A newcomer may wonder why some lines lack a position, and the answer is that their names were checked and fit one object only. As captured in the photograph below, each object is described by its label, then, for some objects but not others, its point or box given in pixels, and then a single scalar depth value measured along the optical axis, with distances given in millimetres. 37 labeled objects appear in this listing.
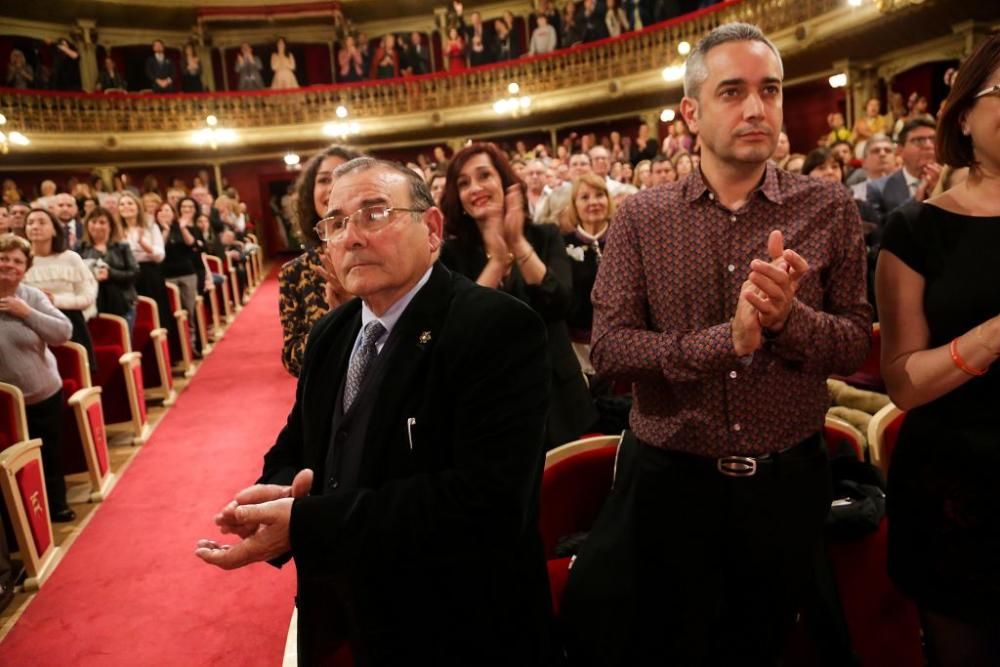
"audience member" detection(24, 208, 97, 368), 3982
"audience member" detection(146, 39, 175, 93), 15633
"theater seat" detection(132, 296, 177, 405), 5352
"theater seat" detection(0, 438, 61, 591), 2725
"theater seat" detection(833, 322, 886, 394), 2594
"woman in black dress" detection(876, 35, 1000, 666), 1203
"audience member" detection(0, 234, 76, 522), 3100
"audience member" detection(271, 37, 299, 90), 16484
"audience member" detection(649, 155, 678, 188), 5340
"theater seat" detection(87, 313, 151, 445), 4465
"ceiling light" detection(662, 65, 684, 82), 11266
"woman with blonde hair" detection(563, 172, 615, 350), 3039
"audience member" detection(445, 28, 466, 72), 15188
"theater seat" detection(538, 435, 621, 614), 1929
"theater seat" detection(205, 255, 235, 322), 8234
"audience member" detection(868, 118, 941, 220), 3252
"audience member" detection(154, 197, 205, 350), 6473
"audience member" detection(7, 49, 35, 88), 14359
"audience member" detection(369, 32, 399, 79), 16156
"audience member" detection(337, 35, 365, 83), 16234
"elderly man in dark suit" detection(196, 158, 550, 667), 1116
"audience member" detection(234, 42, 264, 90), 16234
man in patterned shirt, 1308
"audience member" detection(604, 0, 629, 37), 13453
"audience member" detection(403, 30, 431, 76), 16219
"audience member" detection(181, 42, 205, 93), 16000
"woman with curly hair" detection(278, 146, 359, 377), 2254
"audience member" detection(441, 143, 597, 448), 2154
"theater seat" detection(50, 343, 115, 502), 3602
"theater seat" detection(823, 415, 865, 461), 1970
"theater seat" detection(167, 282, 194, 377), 5984
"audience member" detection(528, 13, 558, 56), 14289
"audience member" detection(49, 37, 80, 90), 14852
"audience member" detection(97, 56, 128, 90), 15211
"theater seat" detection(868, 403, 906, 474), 1874
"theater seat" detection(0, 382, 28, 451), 2953
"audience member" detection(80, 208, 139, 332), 4965
